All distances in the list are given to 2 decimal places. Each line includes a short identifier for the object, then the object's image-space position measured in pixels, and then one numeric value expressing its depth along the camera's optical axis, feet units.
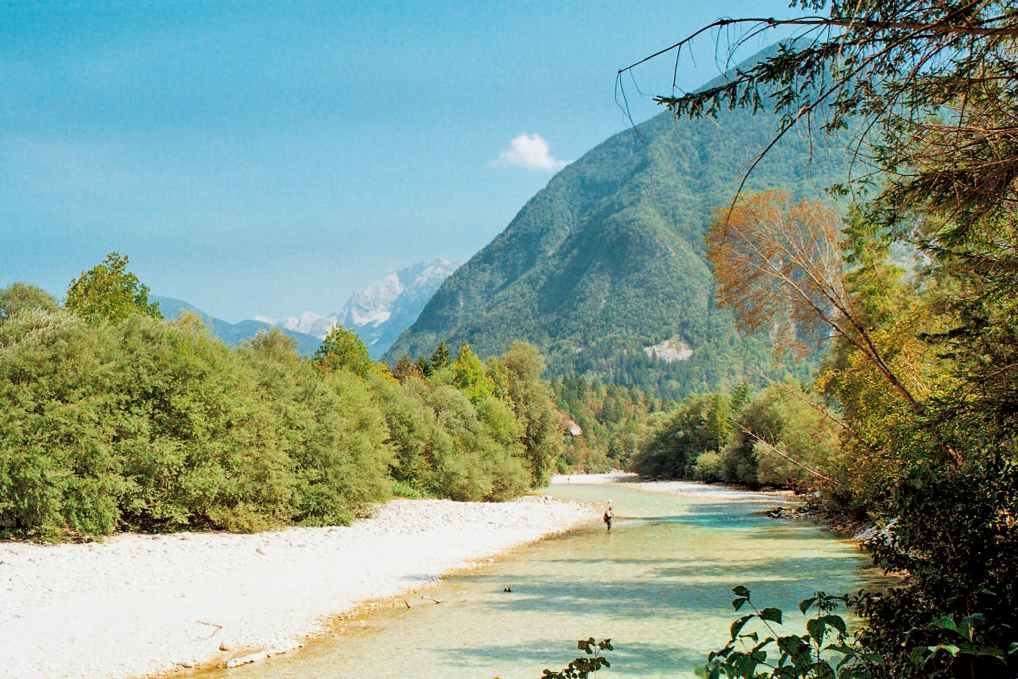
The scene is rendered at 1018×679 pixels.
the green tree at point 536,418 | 188.24
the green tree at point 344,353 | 168.96
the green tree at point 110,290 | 122.52
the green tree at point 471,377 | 184.65
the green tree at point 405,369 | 217.66
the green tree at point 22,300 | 79.97
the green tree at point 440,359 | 231.40
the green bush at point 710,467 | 225.76
